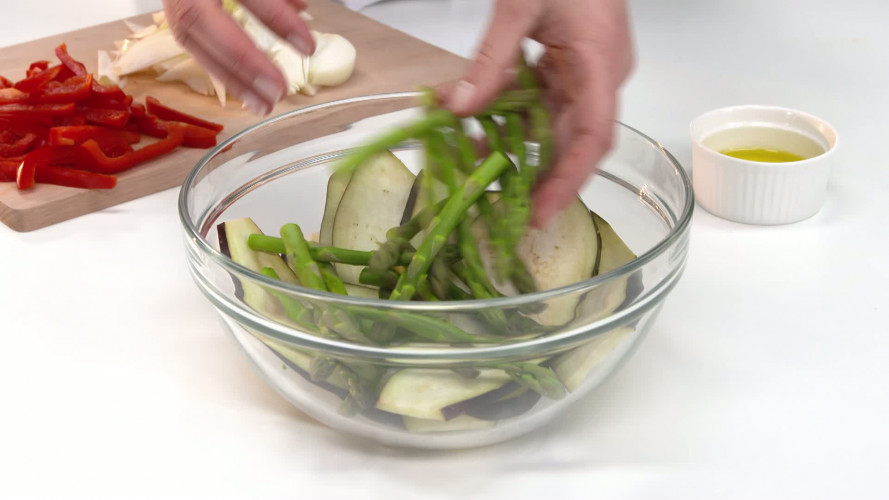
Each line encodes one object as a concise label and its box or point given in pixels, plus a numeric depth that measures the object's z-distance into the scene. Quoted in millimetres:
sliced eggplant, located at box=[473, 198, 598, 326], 941
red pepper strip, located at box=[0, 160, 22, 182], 1142
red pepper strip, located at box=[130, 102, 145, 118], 1181
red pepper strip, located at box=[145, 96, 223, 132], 1196
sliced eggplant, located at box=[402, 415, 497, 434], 909
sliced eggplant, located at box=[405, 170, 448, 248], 960
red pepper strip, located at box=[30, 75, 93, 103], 1163
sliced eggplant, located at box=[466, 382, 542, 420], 905
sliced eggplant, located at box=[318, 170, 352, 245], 980
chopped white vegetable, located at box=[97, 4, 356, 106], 1237
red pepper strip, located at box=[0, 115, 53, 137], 1164
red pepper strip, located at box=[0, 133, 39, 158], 1156
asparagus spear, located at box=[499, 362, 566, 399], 896
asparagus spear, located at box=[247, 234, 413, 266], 950
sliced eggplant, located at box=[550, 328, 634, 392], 909
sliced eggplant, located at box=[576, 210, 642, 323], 887
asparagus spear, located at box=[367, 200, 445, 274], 938
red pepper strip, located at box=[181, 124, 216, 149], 1177
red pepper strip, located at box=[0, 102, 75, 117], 1159
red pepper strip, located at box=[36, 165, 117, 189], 1133
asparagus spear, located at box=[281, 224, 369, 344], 942
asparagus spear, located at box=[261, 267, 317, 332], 886
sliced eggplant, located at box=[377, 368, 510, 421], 895
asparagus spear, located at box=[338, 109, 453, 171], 913
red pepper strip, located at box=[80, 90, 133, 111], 1175
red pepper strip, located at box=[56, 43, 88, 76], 1208
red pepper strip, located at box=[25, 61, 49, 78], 1221
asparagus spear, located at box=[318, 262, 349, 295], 945
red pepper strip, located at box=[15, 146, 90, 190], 1129
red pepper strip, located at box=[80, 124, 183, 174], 1142
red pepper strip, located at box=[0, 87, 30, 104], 1166
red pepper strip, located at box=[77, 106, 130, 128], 1165
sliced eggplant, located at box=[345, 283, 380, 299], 958
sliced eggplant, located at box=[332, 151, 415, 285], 967
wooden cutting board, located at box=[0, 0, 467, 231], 1126
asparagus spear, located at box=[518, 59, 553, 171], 943
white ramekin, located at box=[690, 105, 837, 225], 1076
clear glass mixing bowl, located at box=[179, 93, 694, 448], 880
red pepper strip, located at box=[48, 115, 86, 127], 1166
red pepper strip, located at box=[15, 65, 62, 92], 1176
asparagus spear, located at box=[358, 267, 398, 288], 945
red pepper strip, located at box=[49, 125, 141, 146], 1140
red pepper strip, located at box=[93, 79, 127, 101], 1172
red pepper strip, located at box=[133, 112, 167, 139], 1181
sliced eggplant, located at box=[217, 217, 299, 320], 956
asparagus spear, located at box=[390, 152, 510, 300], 920
